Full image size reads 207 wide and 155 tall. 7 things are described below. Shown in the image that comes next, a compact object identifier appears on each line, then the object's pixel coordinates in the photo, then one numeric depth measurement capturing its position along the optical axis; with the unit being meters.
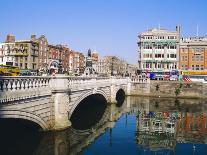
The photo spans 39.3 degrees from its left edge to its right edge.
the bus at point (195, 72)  89.38
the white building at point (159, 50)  91.62
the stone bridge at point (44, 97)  20.36
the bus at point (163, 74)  90.60
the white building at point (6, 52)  95.19
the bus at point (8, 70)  48.69
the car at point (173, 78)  86.96
